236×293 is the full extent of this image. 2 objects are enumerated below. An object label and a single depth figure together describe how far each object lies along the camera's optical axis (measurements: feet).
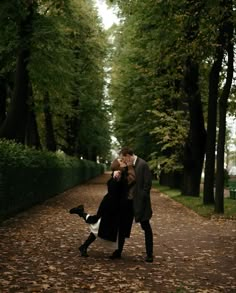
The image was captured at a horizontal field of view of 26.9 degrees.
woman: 28.99
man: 28.60
